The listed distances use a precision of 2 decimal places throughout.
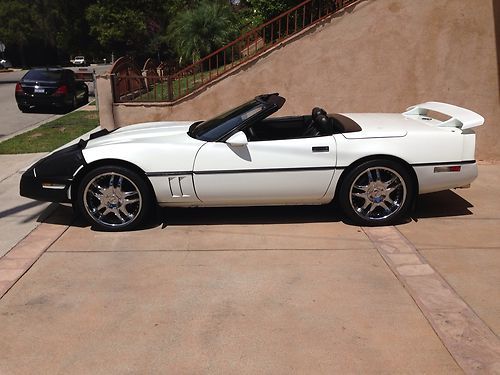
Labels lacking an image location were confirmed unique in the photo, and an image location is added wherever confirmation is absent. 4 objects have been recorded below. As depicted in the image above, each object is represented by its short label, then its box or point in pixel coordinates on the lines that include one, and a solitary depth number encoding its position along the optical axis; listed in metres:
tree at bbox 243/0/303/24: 10.84
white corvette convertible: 4.75
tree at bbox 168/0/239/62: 13.79
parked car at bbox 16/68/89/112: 16.59
